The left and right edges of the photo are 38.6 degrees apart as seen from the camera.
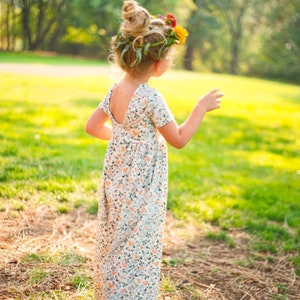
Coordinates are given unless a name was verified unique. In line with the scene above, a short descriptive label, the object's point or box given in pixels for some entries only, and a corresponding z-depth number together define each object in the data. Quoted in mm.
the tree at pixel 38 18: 25128
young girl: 2133
